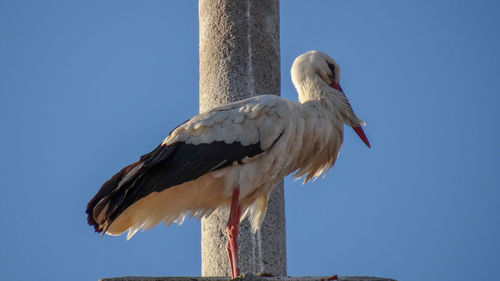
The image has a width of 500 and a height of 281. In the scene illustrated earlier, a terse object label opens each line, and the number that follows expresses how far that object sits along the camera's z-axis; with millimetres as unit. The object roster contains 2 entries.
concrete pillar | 13523
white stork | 11844
